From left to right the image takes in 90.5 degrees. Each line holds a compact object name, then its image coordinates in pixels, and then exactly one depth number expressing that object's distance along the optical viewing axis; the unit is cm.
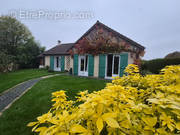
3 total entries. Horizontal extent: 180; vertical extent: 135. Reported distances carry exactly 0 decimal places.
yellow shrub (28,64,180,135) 58
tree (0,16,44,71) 1562
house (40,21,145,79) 752
